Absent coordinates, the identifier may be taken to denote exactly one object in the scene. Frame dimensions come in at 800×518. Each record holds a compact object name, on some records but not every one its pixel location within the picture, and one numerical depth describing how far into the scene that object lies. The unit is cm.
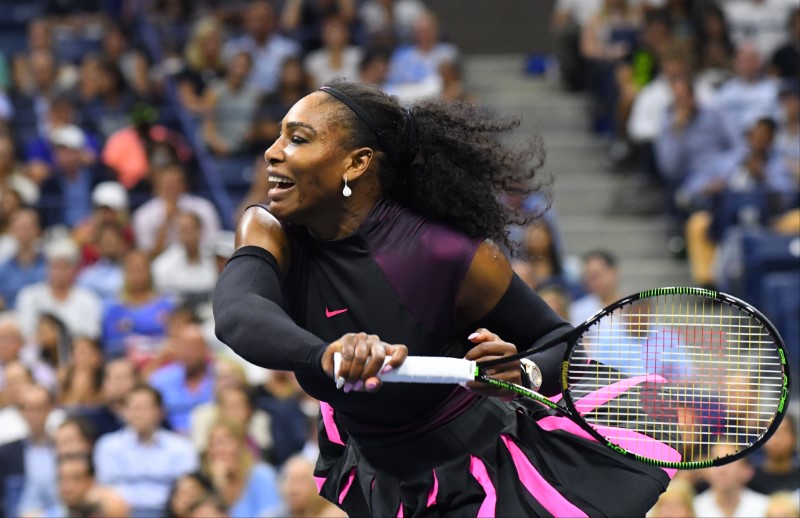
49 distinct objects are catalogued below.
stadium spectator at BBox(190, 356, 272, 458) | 1332
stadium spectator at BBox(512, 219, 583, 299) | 1552
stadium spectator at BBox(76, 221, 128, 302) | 1692
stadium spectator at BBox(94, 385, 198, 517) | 1334
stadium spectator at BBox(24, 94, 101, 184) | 1928
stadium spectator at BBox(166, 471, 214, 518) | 1237
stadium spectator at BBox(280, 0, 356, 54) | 2197
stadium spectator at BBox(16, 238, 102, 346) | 1634
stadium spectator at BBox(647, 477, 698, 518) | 1120
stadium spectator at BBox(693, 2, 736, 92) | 2020
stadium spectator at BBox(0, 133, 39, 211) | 1864
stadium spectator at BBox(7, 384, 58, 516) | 1345
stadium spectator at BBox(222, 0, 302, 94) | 2137
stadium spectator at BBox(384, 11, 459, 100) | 2032
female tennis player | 629
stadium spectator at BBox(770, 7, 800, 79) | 2014
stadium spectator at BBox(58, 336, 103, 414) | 1454
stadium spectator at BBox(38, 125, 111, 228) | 1867
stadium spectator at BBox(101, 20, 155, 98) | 2084
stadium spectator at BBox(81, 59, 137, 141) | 2014
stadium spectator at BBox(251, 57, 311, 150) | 1967
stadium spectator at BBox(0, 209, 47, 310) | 1716
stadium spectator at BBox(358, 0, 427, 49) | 2123
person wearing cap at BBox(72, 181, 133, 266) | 1734
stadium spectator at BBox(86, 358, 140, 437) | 1400
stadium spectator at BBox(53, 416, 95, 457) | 1296
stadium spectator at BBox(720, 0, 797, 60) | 2169
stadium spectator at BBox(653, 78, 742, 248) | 1830
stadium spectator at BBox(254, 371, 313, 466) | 1362
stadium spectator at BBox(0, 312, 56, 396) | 1511
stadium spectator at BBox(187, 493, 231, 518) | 1205
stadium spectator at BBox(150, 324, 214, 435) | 1452
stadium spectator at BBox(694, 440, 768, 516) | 1187
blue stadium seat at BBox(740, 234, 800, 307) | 1540
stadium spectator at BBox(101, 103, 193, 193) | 1850
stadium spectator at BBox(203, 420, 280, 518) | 1295
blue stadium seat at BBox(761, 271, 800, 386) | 1448
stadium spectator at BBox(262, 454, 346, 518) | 1209
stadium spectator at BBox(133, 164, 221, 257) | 1748
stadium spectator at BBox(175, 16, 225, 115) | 2095
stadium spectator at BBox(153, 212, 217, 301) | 1659
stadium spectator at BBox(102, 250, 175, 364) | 1595
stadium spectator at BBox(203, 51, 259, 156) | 2005
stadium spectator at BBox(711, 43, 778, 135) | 1887
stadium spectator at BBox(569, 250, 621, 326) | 1550
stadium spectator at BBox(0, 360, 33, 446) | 1408
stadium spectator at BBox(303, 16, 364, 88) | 2094
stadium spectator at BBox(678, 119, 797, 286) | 1670
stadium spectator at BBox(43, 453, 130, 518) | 1234
